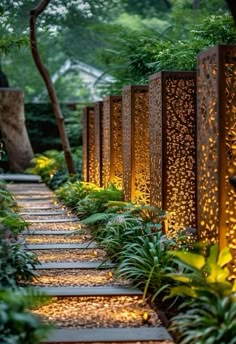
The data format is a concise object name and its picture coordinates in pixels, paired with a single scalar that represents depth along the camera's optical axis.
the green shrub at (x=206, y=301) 5.38
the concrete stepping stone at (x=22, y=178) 22.67
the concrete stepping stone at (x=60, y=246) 10.26
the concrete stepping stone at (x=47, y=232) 11.69
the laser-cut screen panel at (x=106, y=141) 14.61
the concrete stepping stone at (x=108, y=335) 5.87
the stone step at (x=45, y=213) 14.50
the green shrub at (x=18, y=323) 4.90
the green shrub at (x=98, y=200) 12.75
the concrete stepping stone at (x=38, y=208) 15.56
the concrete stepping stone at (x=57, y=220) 13.29
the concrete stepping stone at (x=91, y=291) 7.32
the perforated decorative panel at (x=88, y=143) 18.25
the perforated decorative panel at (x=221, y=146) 6.83
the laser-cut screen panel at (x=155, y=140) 9.67
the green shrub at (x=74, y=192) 15.35
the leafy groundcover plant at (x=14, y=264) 6.78
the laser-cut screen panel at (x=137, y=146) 11.91
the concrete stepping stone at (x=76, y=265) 8.77
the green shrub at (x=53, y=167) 20.74
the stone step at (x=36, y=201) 16.89
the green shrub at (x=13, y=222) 9.97
